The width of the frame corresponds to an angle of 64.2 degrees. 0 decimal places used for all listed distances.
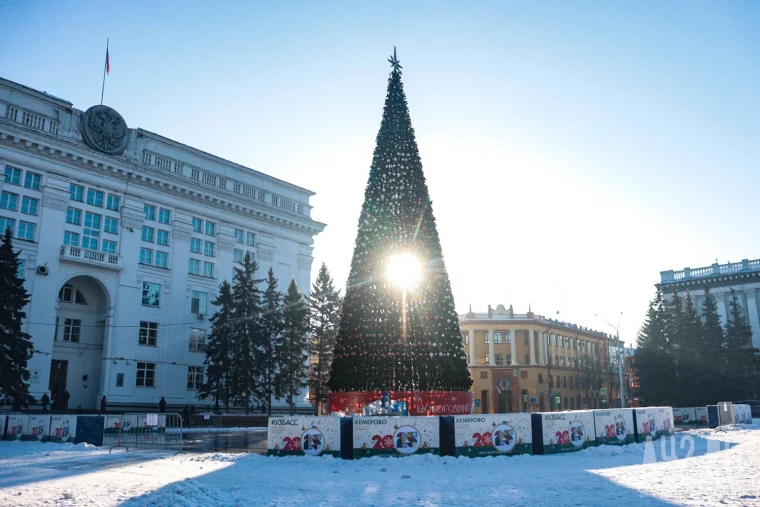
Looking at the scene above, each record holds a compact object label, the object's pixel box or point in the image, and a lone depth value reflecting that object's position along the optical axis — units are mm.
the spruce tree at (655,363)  57750
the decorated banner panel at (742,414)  38062
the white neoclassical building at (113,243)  41969
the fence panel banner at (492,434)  18969
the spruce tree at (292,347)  48562
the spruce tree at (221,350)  45469
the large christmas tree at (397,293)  22812
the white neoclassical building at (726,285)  76688
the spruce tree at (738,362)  57844
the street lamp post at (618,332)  50938
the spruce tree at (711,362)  57594
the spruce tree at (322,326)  52312
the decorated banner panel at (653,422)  24781
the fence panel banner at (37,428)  26141
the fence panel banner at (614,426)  22281
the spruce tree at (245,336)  45312
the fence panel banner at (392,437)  18656
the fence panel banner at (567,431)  20109
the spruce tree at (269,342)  47000
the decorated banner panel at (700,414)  43562
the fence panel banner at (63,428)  25562
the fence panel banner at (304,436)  18781
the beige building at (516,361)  83938
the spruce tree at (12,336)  33469
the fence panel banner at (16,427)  26609
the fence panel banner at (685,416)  43781
